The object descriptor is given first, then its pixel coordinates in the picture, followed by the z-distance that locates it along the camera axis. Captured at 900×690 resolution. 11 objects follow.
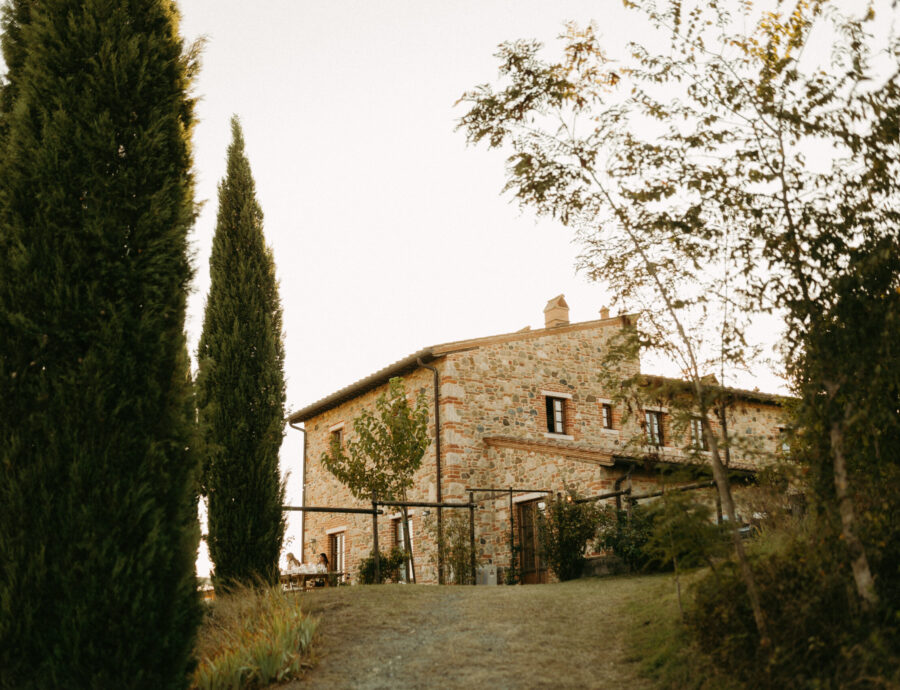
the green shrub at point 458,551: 13.31
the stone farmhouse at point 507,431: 14.56
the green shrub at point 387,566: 13.78
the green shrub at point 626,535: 11.27
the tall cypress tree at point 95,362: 4.96
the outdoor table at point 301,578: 11.57
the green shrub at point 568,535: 11.91
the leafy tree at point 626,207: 6.06
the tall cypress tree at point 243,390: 9.81
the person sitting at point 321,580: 13.72
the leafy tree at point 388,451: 13.71
